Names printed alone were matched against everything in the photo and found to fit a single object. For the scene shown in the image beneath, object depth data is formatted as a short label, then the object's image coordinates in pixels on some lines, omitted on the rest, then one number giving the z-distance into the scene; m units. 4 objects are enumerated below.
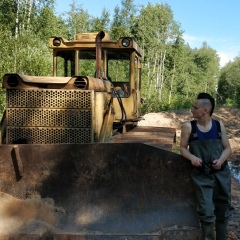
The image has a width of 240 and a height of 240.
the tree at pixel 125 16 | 46.44
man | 3.56
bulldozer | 3.75
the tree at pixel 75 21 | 42.44
